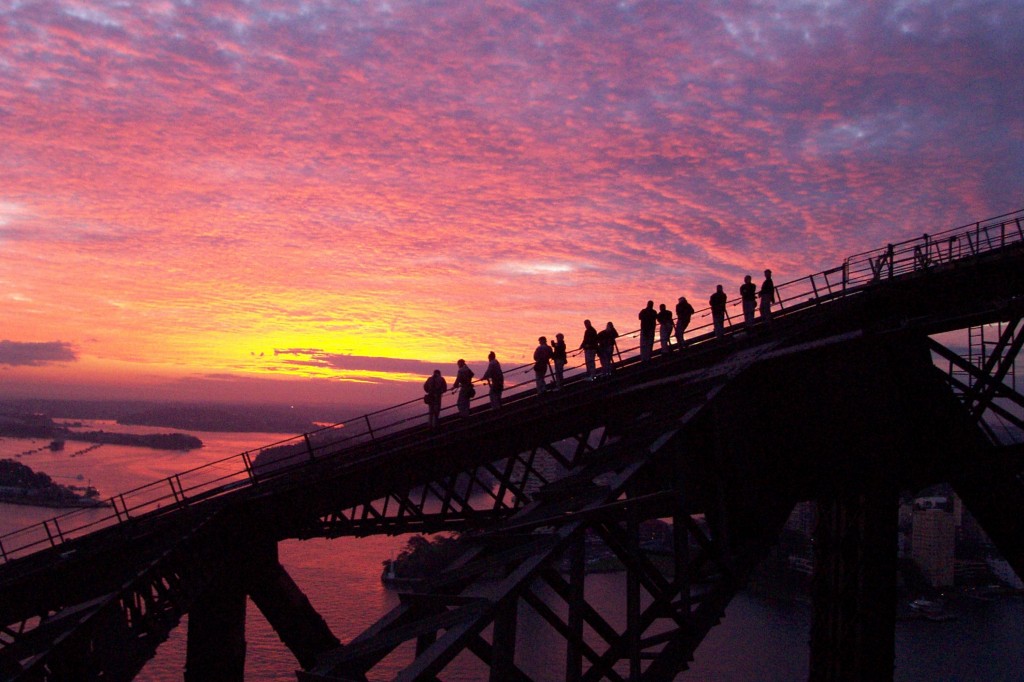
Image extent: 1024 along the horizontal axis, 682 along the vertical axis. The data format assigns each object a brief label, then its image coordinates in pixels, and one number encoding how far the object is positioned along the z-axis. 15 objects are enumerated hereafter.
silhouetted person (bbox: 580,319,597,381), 18.05
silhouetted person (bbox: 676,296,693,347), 17.78
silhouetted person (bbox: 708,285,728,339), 17.91
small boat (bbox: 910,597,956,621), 44.72
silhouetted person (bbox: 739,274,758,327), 17.27
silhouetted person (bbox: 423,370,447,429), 17.38
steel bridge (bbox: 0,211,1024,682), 5.72
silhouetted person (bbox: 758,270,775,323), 17.69
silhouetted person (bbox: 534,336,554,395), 17.64
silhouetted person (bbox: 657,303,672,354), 17.69
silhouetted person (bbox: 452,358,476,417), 17.86
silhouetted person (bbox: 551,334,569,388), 18.10
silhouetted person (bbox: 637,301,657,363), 17.75
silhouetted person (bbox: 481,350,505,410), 17.31
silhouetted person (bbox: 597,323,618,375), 17.50
